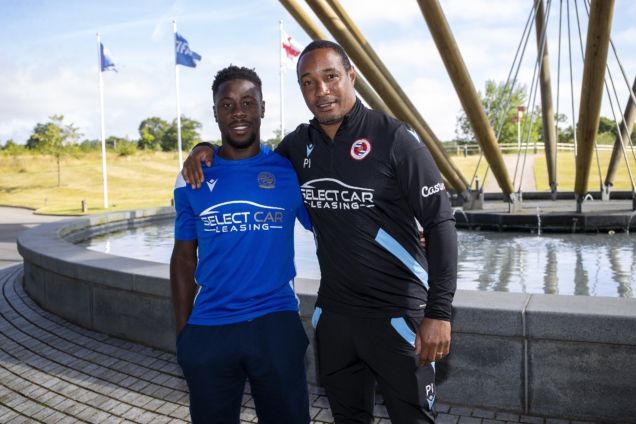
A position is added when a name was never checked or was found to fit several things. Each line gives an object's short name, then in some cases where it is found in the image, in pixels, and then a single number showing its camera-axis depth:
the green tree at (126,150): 60.88
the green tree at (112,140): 100.62
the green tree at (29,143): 83.62
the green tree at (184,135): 84.38
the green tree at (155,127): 99.86
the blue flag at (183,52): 25.72
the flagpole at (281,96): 27.31
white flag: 25.01
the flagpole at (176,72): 25.85
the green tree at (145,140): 84.01
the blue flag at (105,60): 24.97
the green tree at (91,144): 86.79
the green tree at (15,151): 58.32
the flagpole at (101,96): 25.06
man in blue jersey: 2.60
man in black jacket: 2.50
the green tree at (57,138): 36.78
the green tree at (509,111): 63.44
